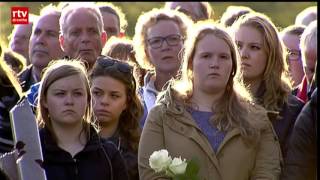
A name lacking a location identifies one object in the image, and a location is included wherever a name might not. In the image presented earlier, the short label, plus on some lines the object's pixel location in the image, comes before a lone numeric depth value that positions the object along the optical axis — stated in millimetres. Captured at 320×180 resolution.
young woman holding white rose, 15336
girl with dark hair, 17219
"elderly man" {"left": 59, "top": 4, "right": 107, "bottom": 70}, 19266
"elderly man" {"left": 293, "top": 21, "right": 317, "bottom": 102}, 17516
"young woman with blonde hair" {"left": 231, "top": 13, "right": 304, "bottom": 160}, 16703
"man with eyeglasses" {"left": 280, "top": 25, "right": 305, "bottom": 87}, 21047
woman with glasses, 18719
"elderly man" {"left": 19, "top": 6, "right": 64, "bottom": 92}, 20656
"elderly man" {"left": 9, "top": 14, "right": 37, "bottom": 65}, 23531
